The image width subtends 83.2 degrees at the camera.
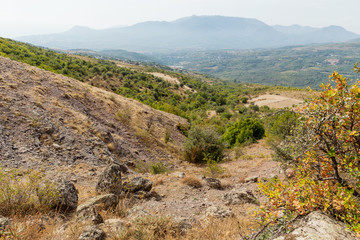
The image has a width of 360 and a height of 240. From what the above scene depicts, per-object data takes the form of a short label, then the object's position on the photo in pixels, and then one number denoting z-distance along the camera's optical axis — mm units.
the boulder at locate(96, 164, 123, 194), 5797
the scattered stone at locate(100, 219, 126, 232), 3904
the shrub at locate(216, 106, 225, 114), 40719
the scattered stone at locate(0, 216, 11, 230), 3407
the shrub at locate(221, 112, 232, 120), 35950
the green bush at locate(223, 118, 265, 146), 17058
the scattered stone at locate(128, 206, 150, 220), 4446
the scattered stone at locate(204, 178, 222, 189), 7605
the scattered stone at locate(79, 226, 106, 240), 3574
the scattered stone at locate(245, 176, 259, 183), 8016
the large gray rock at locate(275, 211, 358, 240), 2368
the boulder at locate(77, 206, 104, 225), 4211
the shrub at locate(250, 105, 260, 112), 43622
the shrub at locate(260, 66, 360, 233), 2453
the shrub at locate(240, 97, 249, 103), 57744
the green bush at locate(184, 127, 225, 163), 11898
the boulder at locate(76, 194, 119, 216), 4754
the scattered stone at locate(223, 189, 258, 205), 5848
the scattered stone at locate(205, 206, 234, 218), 4773
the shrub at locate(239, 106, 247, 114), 42750
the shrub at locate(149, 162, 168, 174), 9415
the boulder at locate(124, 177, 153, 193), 6313
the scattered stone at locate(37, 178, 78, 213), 4693
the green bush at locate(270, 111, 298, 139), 12824
